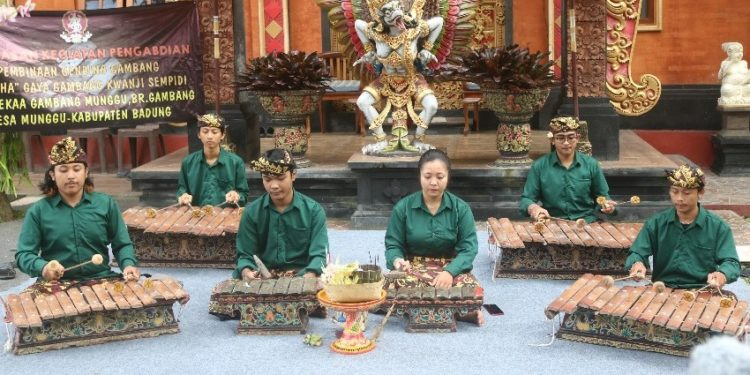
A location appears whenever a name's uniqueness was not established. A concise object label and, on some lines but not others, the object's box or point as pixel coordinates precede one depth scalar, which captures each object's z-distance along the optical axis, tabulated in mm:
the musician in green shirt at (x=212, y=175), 7352
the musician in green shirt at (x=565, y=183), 6805
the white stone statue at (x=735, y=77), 10461
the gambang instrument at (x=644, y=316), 4730
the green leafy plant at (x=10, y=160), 8859
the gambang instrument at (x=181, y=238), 6891
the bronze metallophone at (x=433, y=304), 5340
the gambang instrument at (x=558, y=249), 6367
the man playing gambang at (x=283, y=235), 5645
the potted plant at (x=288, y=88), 8656
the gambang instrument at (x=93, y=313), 5094
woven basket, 4785
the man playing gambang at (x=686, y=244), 5203
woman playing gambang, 5609
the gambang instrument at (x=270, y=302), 5348
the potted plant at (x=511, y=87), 8289
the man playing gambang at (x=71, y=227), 5410
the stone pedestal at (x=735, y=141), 10562
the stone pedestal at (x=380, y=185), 8445
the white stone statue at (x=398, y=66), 8312
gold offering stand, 5021
